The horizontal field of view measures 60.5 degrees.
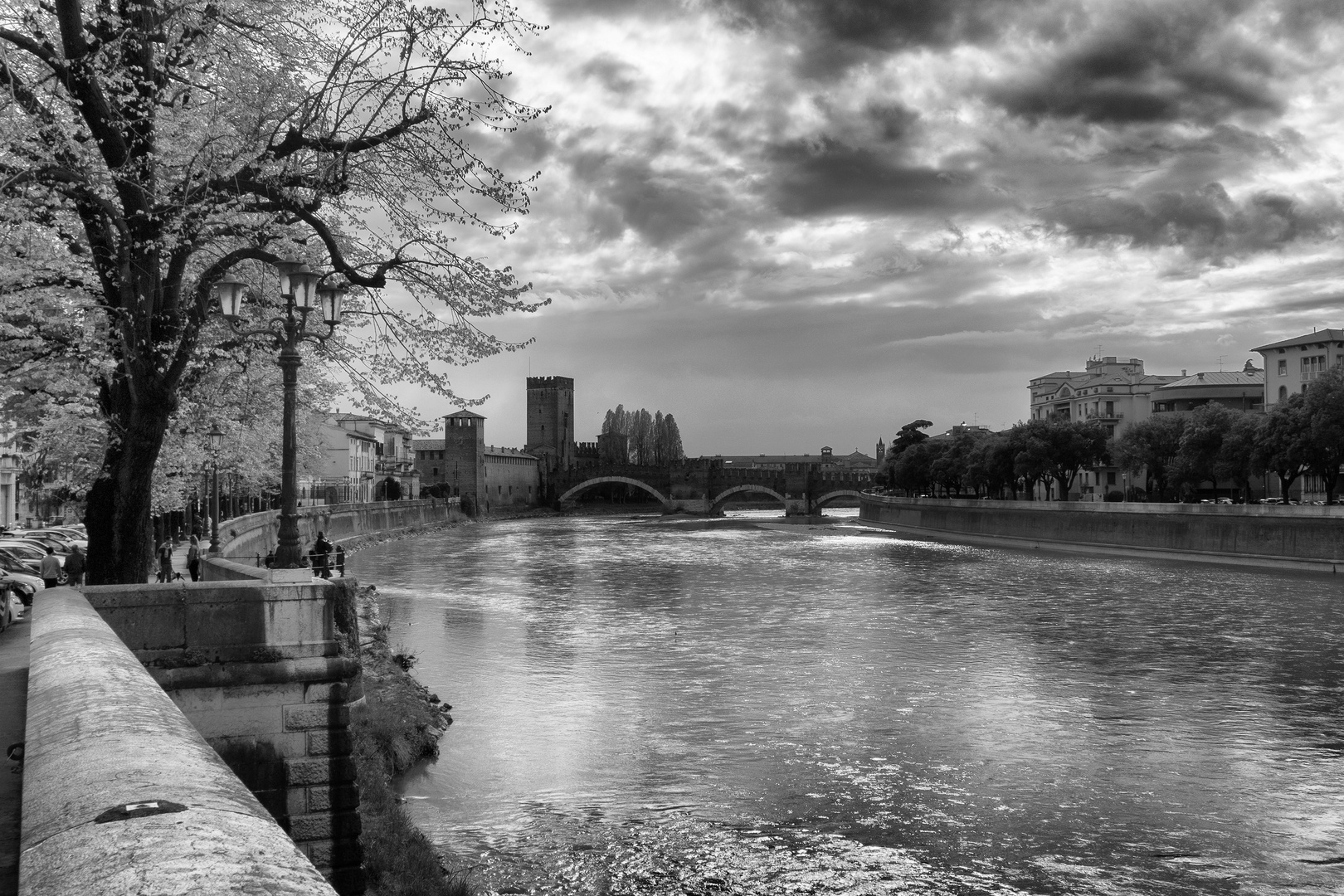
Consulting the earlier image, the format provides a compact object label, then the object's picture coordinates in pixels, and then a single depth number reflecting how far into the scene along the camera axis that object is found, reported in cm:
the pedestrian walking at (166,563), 2378
